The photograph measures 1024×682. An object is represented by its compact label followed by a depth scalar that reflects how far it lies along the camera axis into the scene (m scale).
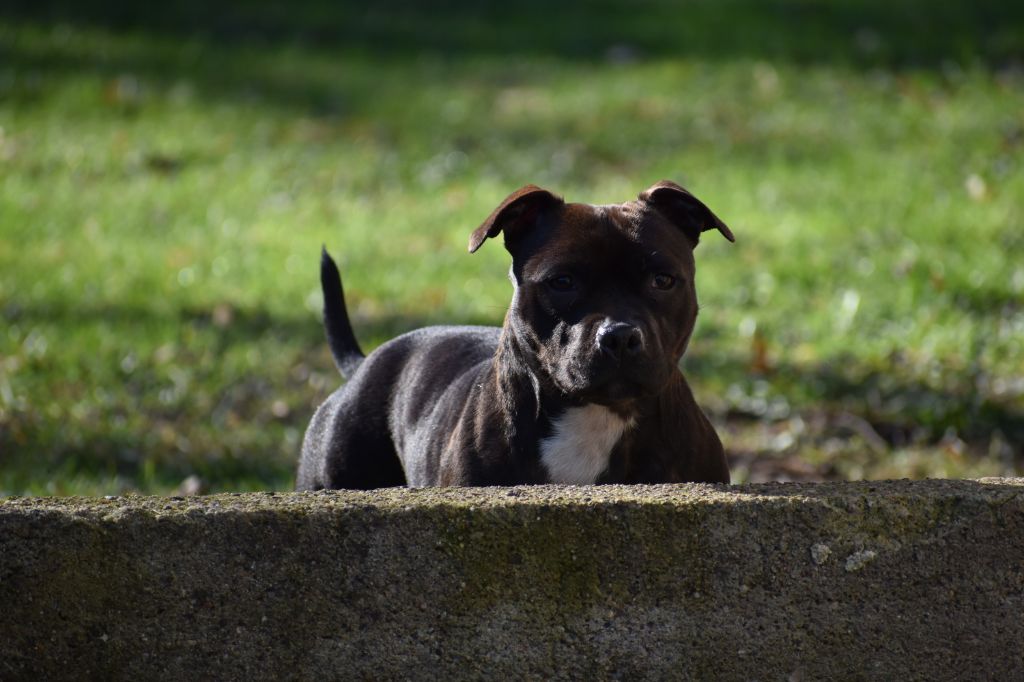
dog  7.63
